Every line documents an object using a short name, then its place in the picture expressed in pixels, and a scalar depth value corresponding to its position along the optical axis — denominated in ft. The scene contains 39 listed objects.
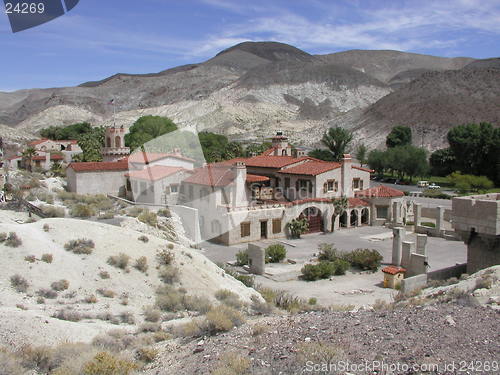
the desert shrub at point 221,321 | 33.32
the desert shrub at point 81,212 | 82.74
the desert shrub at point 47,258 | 51.03
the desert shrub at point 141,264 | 54.65
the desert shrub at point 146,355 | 30.49
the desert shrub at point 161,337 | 35.19
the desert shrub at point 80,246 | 54.75
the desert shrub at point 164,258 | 57.31
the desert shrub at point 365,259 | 83.71
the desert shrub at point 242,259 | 86.94
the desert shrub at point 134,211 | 93.25
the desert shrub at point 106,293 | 48.11
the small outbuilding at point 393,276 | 73.31
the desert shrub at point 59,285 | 46.91
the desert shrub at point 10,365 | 27.33
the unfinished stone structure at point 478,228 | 57.52
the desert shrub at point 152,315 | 43.14
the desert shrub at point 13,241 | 51.98
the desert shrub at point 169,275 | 54.39
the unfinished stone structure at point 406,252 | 80.79
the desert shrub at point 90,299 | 45.96
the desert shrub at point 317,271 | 78.23
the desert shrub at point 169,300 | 47.32
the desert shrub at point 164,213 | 99.90
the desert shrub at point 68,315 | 39.83
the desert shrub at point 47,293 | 45.19
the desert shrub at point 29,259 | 50.16
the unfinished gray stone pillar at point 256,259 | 80.74
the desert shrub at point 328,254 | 87.71
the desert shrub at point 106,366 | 26.45
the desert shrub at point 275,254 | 89.76
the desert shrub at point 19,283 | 45.29
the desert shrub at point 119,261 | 54.04
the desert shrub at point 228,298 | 47.99
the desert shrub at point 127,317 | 42.24
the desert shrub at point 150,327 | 38.46
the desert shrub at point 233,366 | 24.50
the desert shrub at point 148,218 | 88.02
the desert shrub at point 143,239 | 60.95
